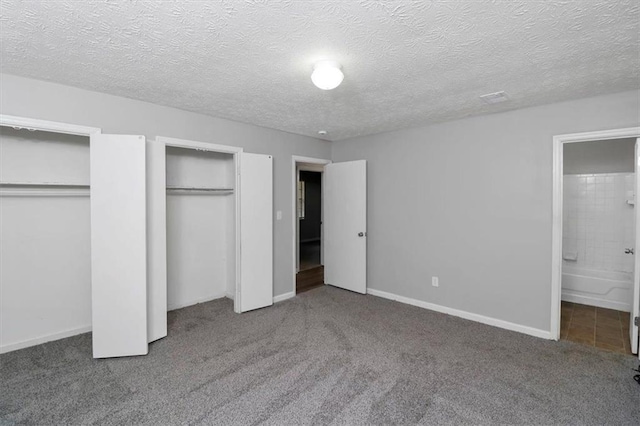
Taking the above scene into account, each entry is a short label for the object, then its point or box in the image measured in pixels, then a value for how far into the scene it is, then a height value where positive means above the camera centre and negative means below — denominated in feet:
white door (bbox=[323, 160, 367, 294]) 14.71 -0.80
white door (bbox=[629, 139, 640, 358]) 8.71 -2.10
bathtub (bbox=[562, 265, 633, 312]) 12.64 -3.36
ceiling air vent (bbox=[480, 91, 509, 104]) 8.99 +3.37
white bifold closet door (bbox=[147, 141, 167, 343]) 9.66 -1.03
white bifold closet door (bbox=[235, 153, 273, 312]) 12.30 -0.99
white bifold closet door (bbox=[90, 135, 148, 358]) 8.57 -1.05
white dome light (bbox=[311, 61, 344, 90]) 6.93 +3.04
